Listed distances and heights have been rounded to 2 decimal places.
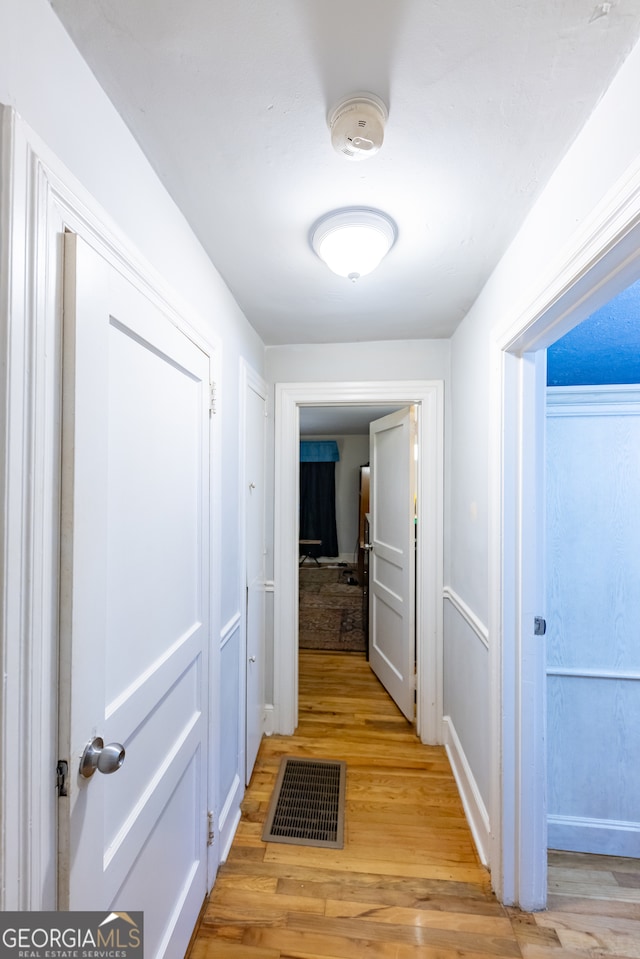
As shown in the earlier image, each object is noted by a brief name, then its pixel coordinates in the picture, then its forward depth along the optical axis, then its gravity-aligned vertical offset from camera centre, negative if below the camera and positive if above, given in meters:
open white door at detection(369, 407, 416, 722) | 2.46 -0.44
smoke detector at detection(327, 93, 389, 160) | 0.82 +0.77
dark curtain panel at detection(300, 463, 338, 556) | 5.18 -0.18
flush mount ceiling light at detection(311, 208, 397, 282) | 1.19 +0.78
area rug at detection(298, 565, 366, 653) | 3.58 -1.16
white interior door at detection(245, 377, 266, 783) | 1.94 -0.35
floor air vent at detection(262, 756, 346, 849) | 1.65 -1.42
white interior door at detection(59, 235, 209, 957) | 0.70 -0.25
